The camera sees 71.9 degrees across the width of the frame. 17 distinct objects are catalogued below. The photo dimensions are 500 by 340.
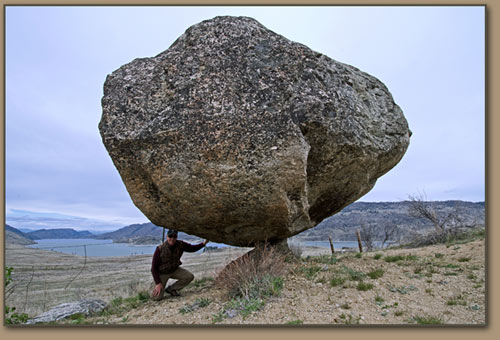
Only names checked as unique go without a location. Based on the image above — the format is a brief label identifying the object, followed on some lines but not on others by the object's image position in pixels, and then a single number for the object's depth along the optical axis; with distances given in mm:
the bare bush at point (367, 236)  19156
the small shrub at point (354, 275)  5637
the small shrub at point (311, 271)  5818
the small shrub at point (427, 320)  3998
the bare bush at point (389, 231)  20614
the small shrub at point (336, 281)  5387
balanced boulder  4762
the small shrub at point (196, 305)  4877
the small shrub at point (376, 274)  5734
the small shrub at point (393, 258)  7310
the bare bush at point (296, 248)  9366
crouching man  6305
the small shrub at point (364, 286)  5117
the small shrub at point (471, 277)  5838
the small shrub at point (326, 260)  7080
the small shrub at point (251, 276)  4938
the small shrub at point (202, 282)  7241
